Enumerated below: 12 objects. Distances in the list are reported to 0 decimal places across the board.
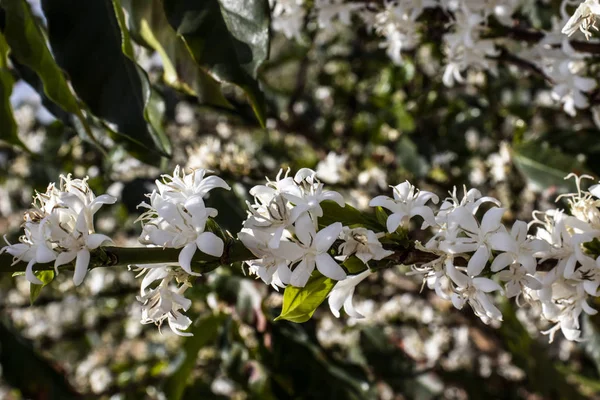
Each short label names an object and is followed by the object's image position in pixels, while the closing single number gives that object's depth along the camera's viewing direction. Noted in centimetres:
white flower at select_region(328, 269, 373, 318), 66
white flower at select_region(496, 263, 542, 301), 62
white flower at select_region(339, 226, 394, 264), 60
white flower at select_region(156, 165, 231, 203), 63
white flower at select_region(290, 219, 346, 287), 58
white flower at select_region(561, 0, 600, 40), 65
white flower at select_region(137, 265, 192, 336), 63
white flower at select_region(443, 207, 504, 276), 60
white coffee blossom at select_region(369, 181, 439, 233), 61
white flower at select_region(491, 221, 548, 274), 59
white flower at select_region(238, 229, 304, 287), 58
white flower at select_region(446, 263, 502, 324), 61
